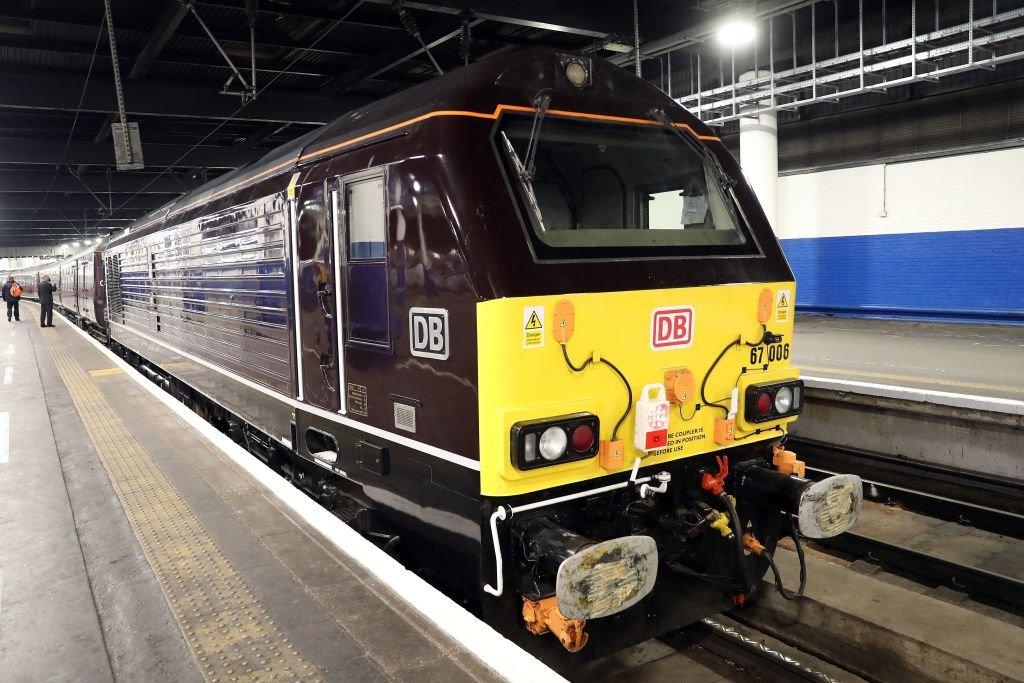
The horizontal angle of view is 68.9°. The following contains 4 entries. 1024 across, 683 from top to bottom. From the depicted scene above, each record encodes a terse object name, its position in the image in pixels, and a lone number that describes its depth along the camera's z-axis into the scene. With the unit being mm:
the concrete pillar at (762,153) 14656
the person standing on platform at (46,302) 21630
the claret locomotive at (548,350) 3125
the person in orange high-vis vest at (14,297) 23656
